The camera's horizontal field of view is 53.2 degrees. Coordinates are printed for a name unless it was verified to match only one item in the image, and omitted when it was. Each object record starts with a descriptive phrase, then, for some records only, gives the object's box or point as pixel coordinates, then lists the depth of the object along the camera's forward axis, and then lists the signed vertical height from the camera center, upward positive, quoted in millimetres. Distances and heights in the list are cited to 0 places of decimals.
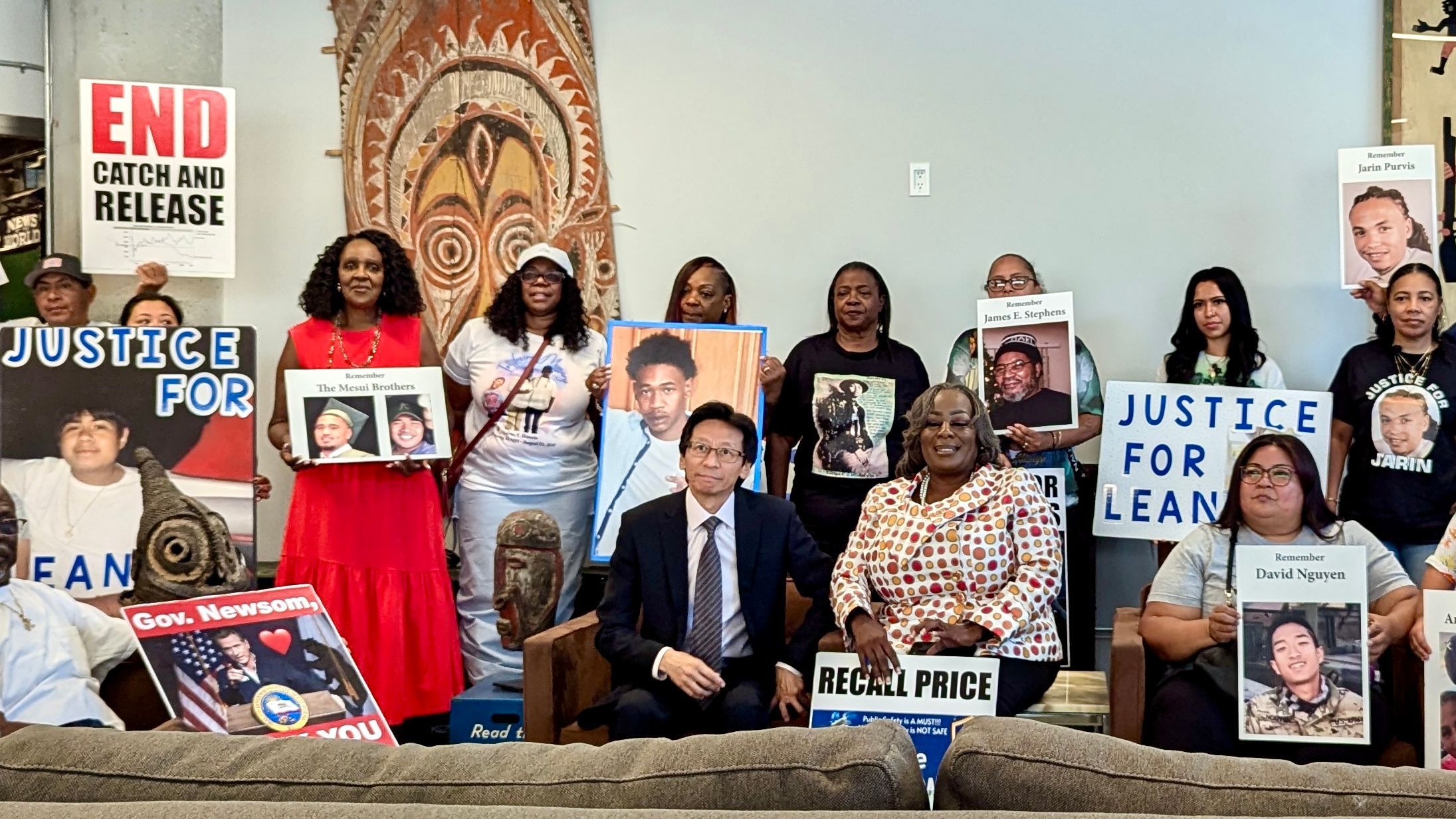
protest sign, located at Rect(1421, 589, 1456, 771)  3078 -634
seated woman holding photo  3260 -511
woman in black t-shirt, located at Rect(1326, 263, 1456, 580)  4137 -127
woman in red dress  4387 -427
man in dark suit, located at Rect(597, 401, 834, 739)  3453 -493
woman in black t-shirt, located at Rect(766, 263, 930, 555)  4414 -68
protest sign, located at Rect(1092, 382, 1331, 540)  4422 -192
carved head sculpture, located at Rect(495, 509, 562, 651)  4328 -567
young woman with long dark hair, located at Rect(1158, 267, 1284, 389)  4586 +146
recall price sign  3229 -703
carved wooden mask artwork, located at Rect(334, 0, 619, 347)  5559 +950
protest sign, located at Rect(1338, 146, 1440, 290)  4598 +551
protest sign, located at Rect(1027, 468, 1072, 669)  4539 -351
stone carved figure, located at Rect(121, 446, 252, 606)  3318 -389
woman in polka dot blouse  3428 -433
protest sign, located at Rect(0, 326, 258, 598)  3533 -111
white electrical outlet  5371 +763
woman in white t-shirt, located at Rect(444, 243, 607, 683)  4617 -150
